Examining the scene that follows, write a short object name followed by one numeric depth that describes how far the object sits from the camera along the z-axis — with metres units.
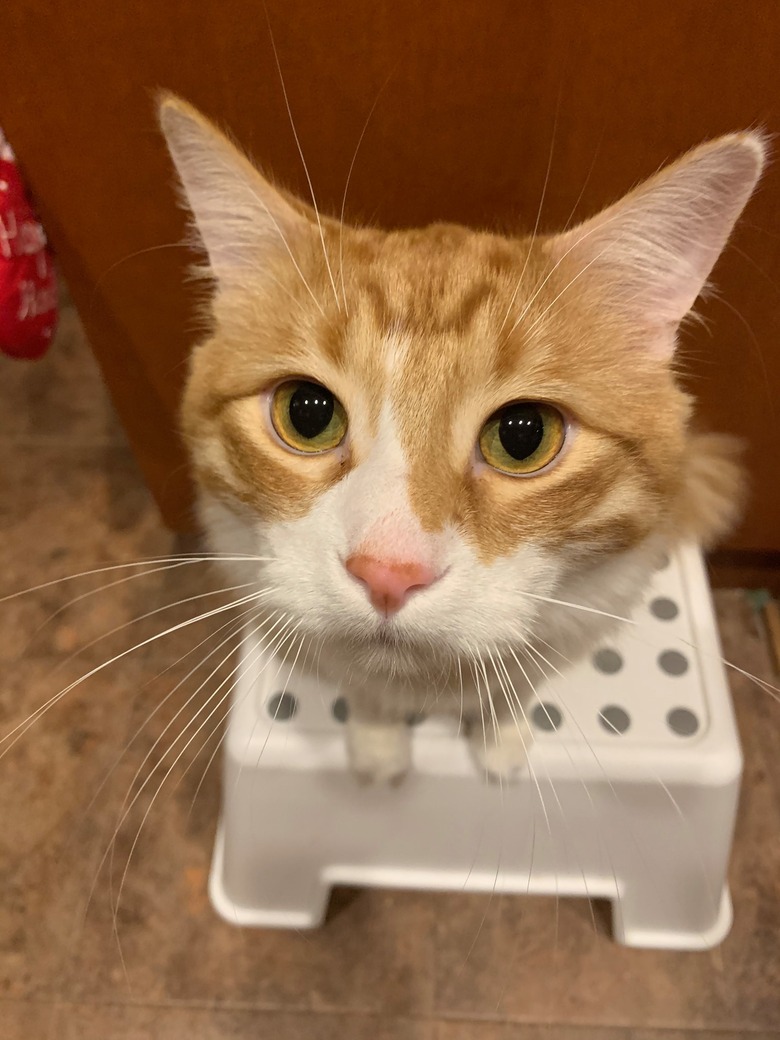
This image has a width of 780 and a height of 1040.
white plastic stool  0.95
